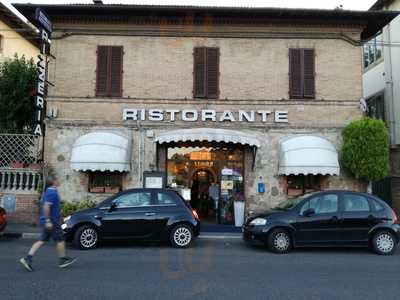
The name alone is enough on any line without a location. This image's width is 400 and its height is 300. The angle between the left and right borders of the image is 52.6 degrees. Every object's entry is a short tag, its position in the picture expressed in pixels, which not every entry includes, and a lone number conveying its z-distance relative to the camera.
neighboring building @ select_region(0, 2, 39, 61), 23.41
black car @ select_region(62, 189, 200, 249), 10.66
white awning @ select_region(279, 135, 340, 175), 14.01
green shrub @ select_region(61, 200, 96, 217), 14.42
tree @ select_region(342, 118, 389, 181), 14.38
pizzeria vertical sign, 14.40
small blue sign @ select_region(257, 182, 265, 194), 15.24
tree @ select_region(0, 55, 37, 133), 17.20
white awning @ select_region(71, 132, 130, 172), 13.98
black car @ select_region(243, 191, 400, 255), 10.49
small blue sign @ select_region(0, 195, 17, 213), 14.74
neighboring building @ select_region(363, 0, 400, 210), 18.01
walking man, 8.26
